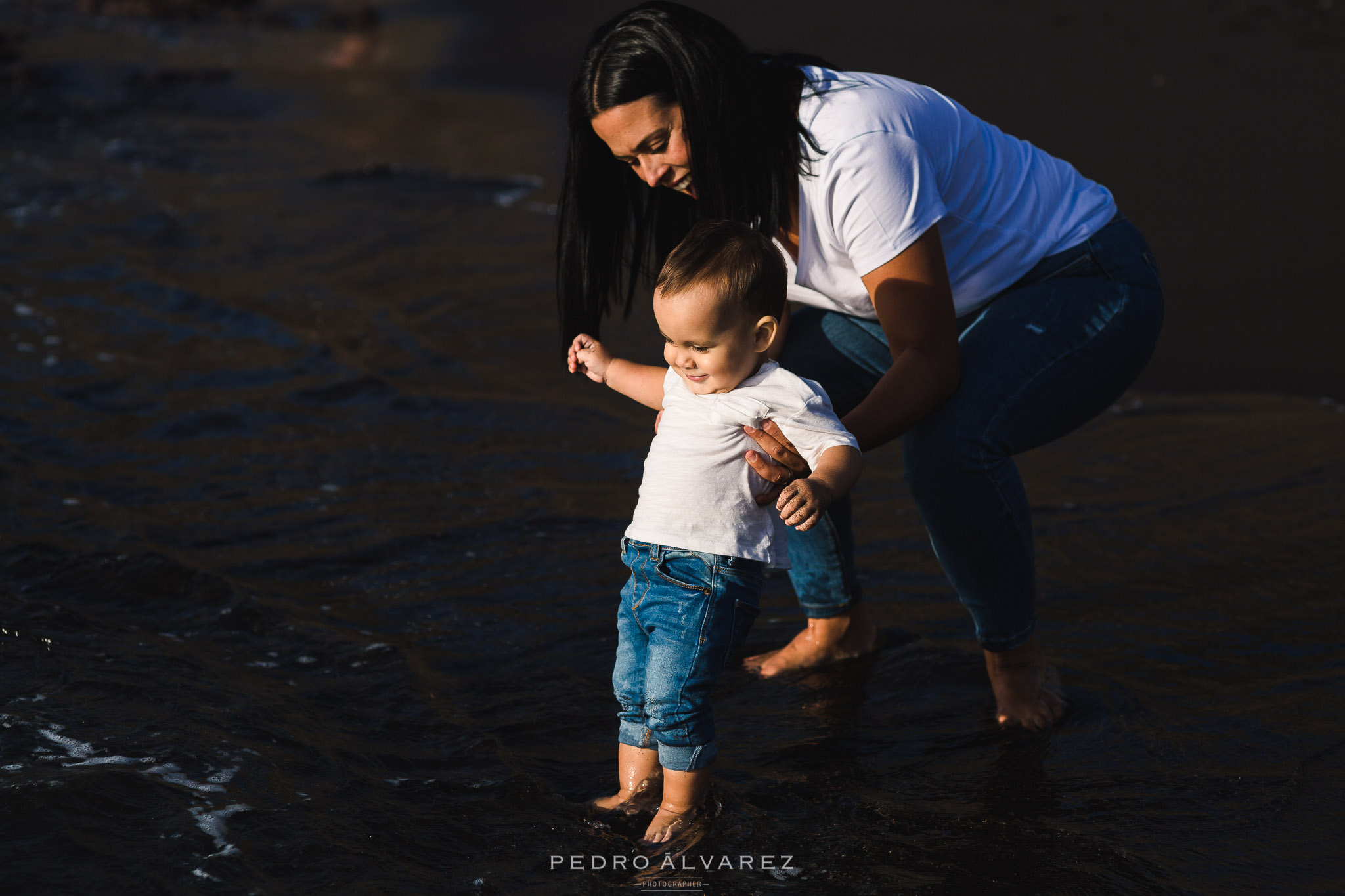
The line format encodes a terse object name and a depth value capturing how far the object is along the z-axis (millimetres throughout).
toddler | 4992
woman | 5359
